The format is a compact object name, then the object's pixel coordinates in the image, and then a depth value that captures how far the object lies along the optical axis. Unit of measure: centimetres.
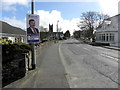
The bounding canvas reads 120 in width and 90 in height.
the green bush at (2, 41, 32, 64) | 402
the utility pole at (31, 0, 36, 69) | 517
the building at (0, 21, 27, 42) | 1500
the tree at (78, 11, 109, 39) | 3863
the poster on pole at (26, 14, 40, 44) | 509
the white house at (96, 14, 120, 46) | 2556
